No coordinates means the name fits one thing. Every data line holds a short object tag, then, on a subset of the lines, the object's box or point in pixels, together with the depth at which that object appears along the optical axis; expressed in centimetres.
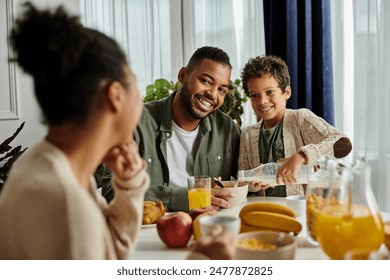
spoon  131
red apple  93
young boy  167
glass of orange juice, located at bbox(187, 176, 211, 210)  119
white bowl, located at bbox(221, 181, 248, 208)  125
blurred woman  53
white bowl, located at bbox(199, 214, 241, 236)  77
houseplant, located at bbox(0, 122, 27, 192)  187
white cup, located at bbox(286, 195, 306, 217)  117
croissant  111
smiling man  161
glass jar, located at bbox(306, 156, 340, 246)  87
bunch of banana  91
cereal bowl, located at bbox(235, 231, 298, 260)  71
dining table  86
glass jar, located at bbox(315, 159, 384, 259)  73
